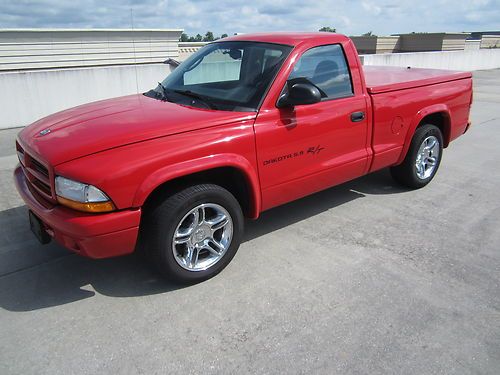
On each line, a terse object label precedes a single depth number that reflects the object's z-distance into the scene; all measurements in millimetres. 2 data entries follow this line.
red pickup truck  2764
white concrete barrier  8336
